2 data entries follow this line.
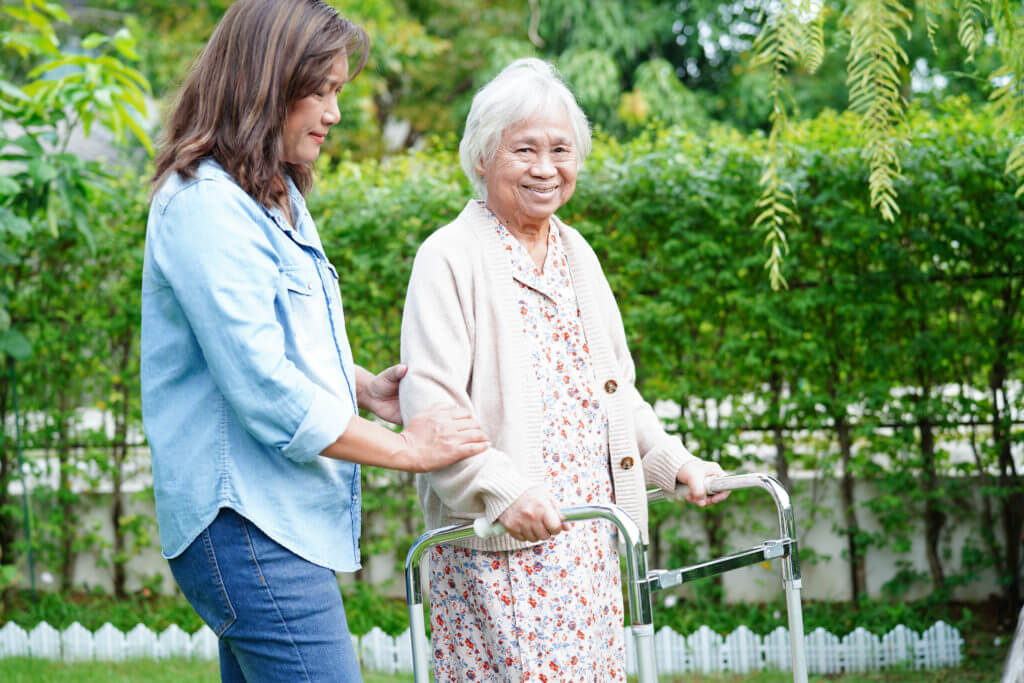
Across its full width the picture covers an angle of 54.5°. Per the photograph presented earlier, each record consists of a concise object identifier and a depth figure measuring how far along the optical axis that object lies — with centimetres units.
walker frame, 166
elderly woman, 195
